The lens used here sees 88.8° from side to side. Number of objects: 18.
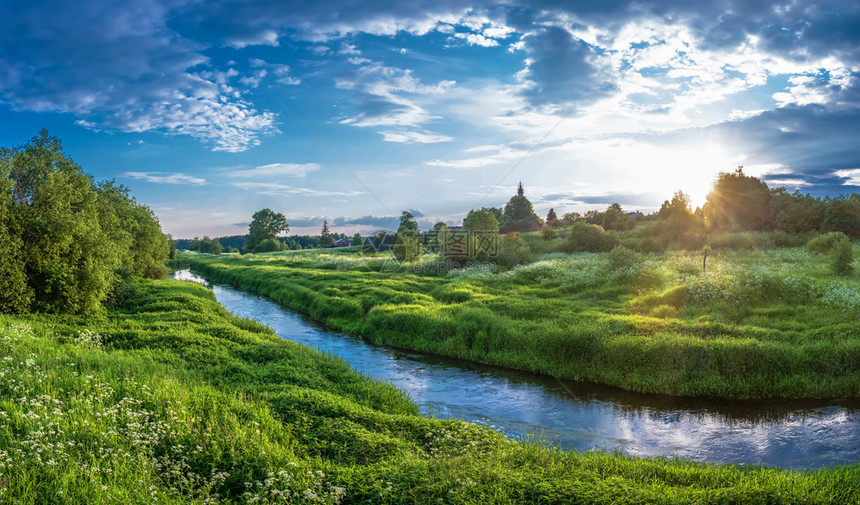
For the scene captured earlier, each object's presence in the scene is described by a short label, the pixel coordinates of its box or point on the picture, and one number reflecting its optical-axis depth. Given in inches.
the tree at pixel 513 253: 1847.9
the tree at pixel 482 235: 1983.3
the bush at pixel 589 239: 2116.1
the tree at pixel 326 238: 6023.6
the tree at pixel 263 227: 5093.5
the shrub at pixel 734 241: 1716.3
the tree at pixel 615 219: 2962.6
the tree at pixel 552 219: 4029.5
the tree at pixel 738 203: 2107.5
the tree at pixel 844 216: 1672.0
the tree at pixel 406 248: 2142.0
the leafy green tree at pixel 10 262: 632.4
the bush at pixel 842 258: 965.8
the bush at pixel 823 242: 1214.9
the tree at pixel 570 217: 3889.0
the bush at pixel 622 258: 1304.1
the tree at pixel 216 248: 5807.1
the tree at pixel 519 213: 3981.8
